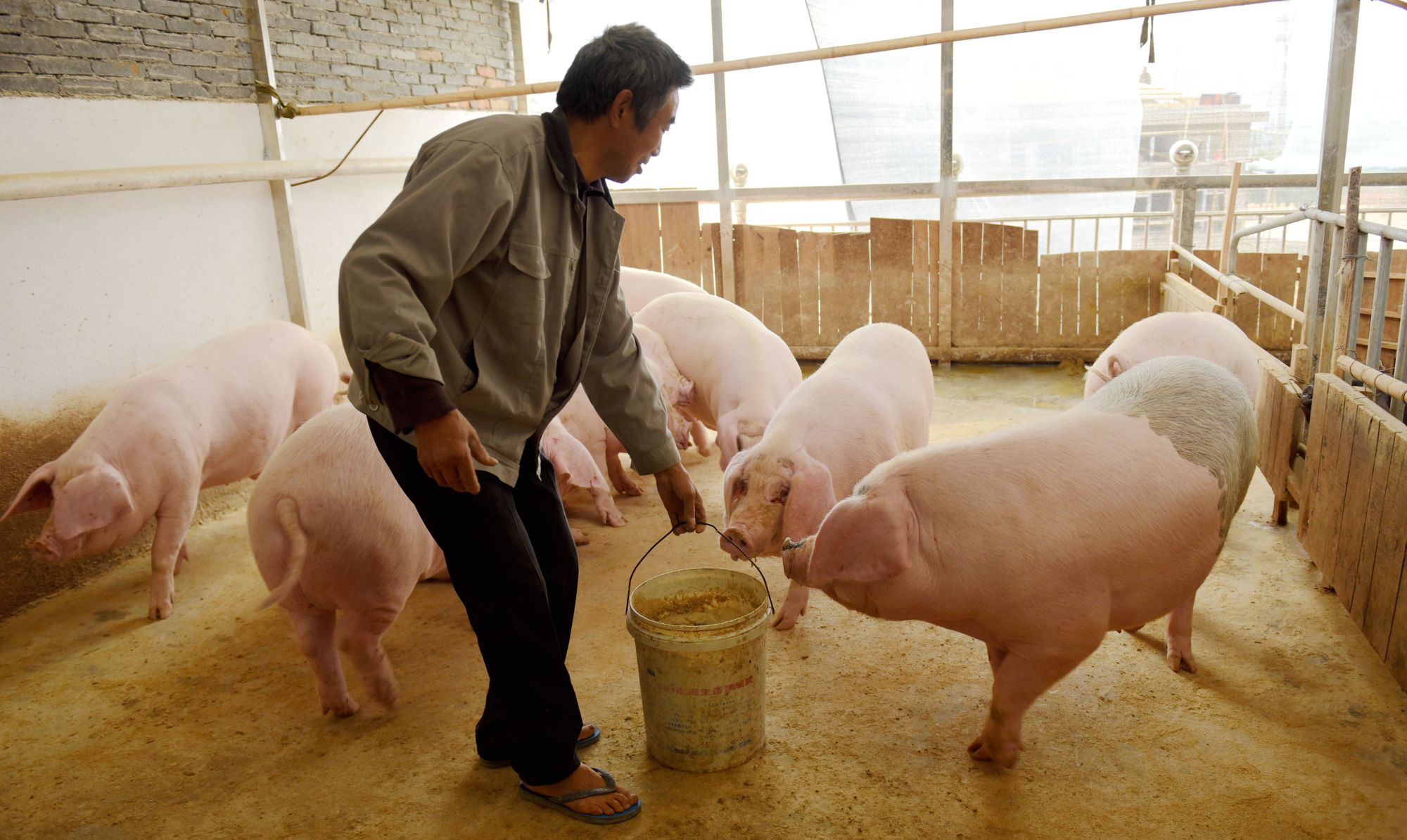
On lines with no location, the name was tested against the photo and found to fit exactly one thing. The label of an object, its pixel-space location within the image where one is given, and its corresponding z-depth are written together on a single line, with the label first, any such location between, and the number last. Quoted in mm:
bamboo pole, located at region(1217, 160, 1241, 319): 5625
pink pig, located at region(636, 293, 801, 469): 4660
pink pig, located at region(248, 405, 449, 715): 2957
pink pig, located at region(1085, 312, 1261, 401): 4242
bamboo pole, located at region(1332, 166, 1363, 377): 3633
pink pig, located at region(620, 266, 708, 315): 6684
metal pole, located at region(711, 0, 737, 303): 8180
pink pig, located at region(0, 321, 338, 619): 4055
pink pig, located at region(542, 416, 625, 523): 4355
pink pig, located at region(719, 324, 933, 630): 3188
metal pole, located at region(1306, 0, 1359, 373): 4660
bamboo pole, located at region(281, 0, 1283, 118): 4988
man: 1848
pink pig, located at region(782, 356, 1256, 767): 2391
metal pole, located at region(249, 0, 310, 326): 5809
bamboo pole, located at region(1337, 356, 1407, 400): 2971
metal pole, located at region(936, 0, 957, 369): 7570
